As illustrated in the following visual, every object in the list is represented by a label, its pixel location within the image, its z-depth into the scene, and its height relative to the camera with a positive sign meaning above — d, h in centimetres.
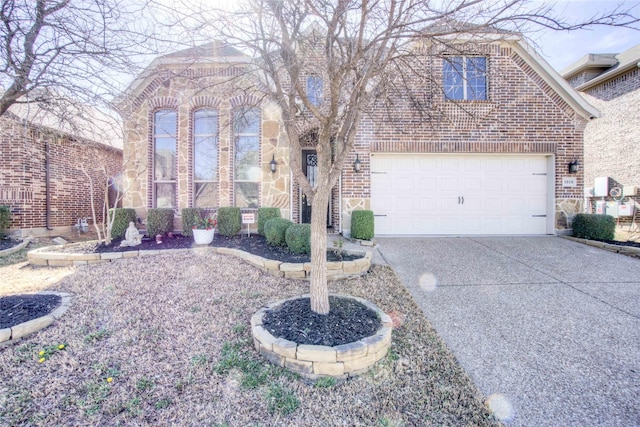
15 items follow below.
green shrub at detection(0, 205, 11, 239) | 712 -26
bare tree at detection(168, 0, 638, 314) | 239 +149
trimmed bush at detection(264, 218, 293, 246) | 559 -45
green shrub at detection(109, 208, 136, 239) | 679 -34
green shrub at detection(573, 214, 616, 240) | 680 -42
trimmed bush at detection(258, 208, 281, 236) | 688 -15
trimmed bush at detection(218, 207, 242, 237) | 696 -30
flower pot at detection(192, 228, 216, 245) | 631 -60
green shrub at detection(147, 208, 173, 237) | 705 -33
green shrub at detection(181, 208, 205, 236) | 709 -28
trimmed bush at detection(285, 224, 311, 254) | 496 -53
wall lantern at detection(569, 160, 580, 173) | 735 +111
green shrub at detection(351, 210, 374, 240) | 675 -38
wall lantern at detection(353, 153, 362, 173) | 734 +114
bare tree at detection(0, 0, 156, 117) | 278 +166
